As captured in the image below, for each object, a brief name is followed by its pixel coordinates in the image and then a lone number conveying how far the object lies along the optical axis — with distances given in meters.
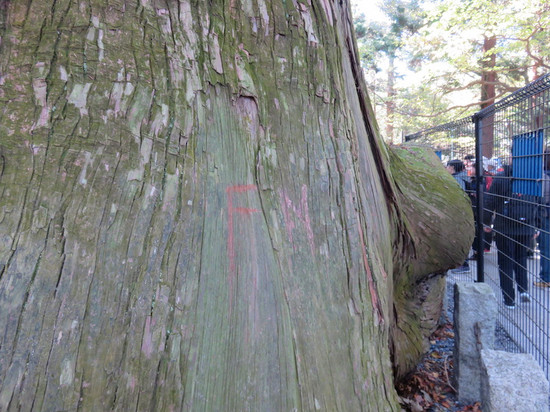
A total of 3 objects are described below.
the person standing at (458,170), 6.66
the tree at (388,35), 20.14
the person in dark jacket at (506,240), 4.82
